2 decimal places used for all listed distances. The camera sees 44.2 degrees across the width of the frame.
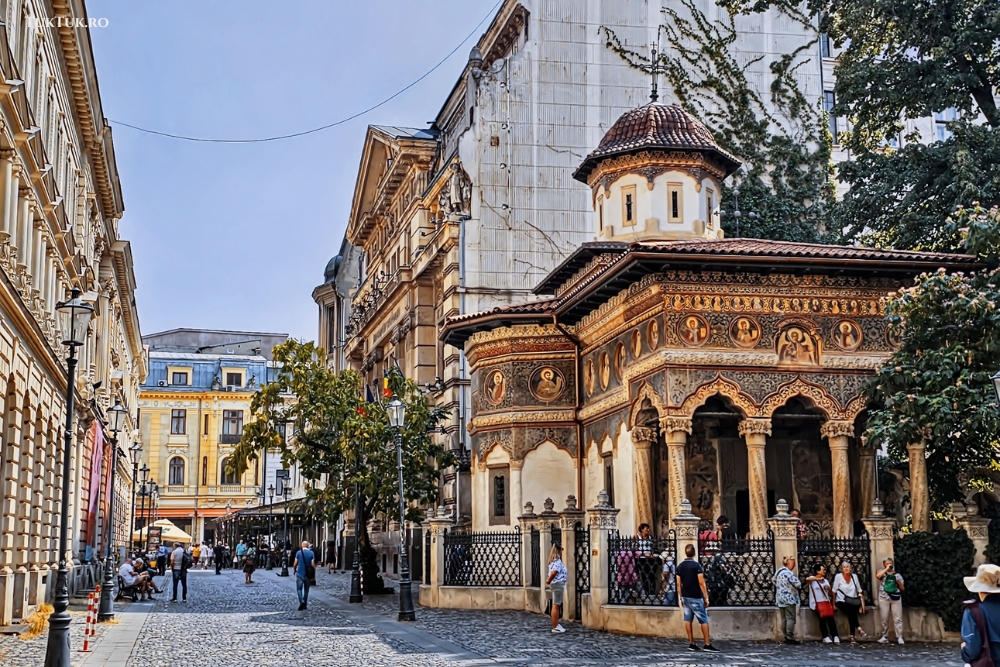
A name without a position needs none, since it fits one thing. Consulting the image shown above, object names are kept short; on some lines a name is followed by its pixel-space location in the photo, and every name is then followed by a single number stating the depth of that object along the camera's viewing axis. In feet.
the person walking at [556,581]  68.44
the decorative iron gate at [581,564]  75.31
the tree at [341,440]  105.91
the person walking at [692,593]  59.98
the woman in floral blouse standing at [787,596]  63.82
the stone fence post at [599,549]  69.46
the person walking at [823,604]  64.39
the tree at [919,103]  105.09
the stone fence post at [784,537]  66.03
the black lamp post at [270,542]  204.95
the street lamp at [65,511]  47.52
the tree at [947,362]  66.80
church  76.28
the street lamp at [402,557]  77.51
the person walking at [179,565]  111.14
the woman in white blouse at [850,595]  64.95
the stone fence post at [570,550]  75.25
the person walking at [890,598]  64.44
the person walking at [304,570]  92.89
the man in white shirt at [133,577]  107.96
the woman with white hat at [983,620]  29.30
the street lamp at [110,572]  81.15
